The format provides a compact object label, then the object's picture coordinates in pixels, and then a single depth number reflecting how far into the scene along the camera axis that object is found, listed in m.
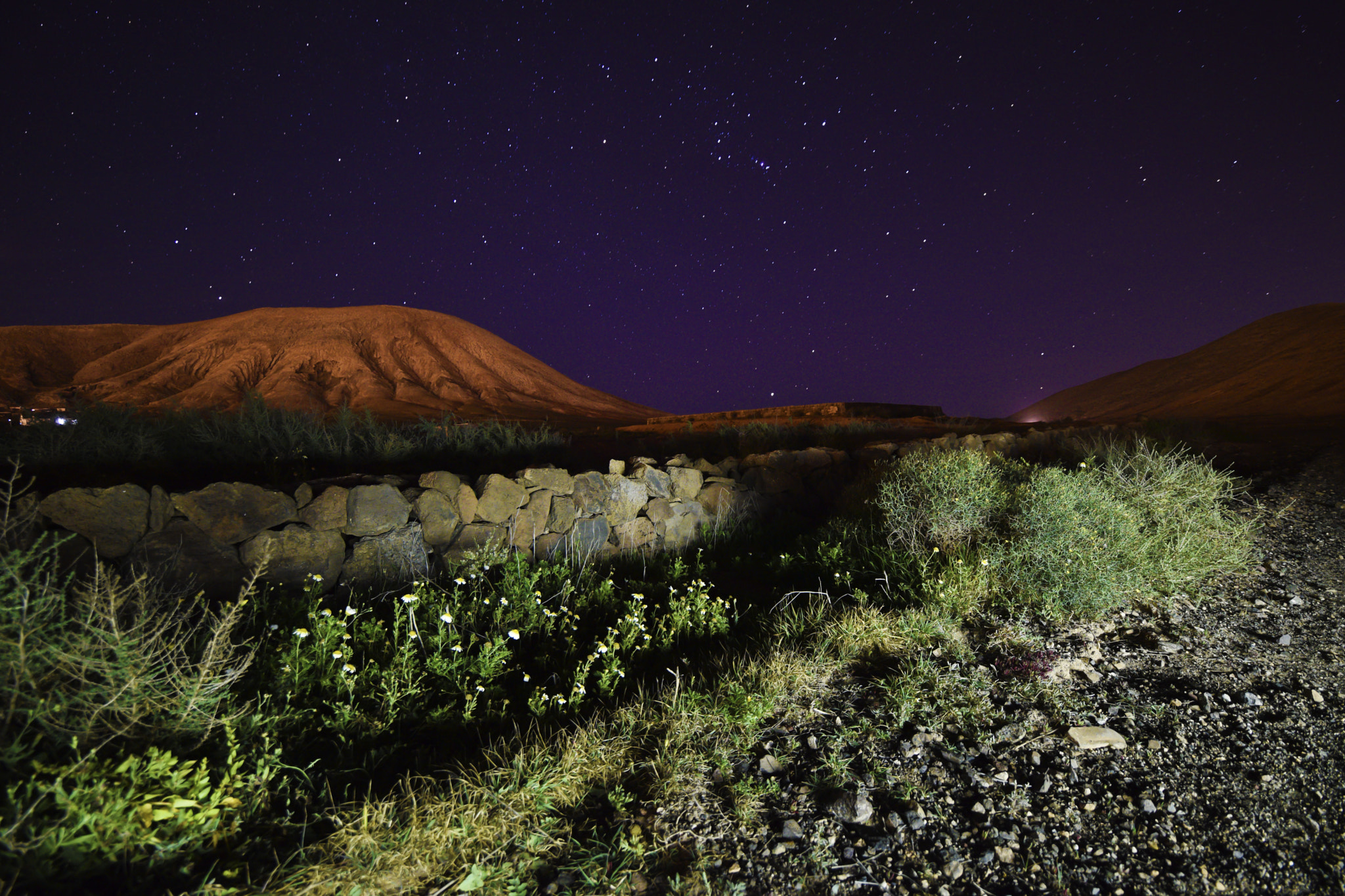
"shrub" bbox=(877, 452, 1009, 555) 4.46
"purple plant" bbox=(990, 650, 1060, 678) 2.88
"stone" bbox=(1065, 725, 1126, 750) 2.35
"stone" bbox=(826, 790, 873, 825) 1.99
